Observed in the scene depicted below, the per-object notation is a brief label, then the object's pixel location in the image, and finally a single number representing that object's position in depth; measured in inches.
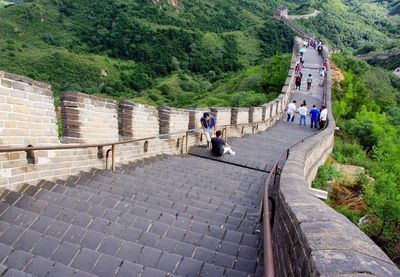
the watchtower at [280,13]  3410.7
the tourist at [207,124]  394.9
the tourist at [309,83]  1019.1
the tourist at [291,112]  752.3
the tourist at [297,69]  1076.5
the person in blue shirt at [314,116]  665.7
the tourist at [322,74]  1060.5
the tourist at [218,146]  384.5
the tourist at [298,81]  1023.6
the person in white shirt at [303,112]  703.1
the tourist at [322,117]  643.5
